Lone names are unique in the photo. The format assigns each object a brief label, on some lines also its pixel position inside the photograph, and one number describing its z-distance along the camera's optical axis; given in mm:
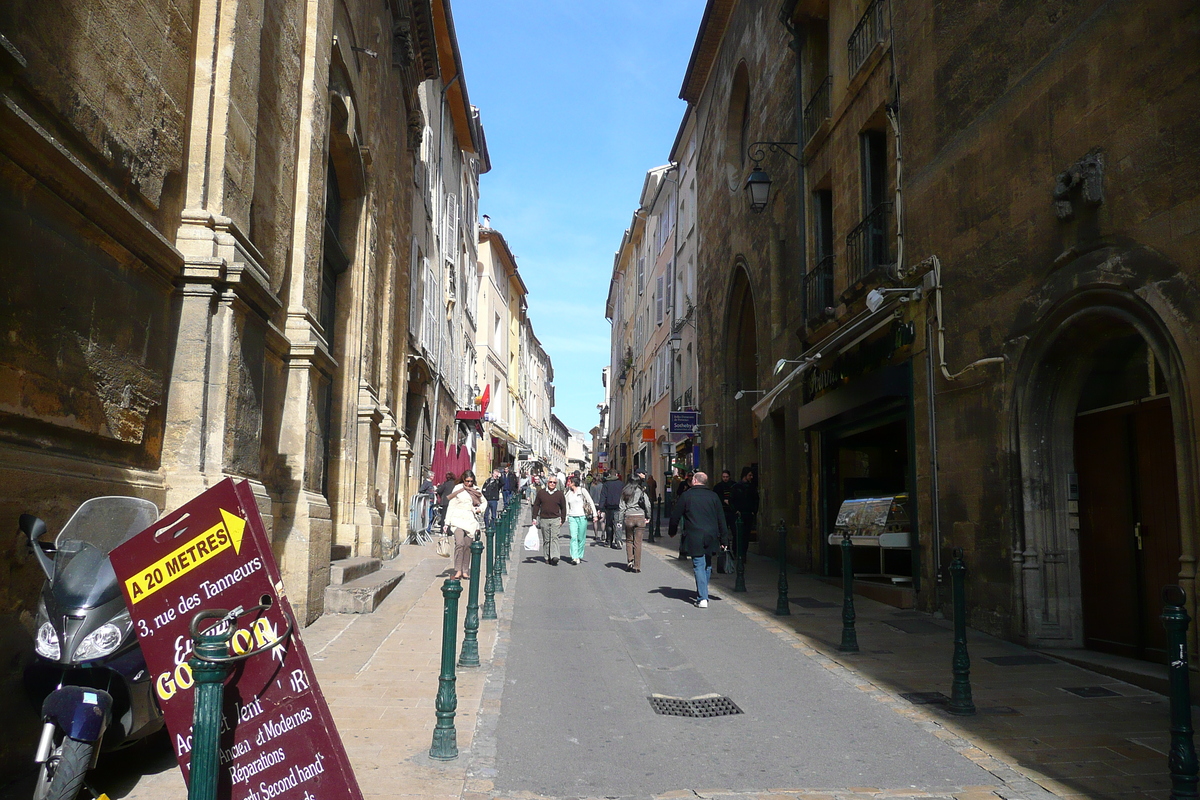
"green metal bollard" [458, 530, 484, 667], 7688
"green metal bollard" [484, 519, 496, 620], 10141
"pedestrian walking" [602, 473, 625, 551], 20359
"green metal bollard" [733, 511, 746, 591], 12852
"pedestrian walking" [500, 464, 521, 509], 27516
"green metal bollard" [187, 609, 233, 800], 2996
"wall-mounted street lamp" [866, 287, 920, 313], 10875
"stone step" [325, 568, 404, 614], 9451
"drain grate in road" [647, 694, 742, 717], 6508
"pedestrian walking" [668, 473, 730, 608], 11430
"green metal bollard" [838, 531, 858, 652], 8609
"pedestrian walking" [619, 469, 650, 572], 14992
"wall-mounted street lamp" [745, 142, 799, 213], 15852
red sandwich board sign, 3316
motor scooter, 3289
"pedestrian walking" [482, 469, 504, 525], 21078
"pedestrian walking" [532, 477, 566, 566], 16422
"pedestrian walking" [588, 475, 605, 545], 21762
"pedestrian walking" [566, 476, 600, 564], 17000
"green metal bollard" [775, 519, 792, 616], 10859
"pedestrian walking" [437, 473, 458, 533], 20547
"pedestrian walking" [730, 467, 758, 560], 15859
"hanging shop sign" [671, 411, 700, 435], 23922
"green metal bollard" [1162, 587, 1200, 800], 4402
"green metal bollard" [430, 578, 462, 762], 5148
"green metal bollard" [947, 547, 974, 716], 6359
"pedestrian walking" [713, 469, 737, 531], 15922
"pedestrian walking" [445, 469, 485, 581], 12070
